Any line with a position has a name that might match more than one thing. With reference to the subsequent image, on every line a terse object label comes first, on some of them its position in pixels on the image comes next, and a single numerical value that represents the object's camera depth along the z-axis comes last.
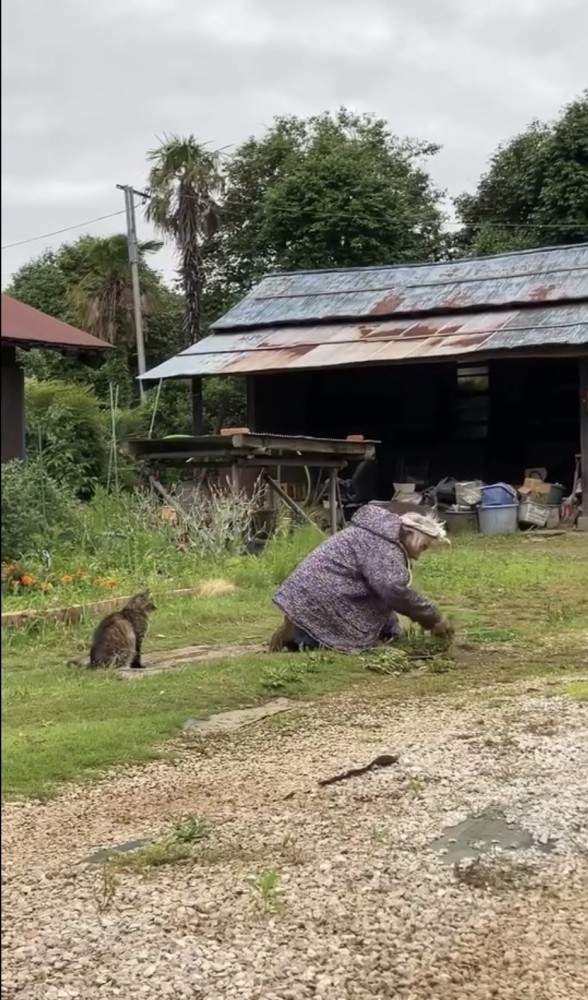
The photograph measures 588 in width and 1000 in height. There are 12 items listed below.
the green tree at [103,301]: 26.66
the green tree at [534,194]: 26.83
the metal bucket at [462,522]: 16.23
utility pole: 22.29
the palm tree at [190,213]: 25.78
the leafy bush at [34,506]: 7.65
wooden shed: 17.62
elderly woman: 7.09
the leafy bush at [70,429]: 15.79
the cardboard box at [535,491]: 16.45
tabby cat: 7.23
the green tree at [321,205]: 28.16
